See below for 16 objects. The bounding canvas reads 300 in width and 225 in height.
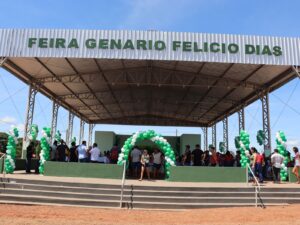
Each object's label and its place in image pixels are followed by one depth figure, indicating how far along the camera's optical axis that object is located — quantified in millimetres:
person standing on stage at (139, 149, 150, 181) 13044
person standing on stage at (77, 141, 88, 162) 13906
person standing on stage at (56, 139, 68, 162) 14664
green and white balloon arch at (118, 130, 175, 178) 13430
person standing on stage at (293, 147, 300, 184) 13241
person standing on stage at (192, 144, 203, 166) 14656
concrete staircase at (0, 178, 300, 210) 9891
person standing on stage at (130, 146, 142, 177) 13695
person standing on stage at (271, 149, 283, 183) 13555
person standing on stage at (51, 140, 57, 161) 15016
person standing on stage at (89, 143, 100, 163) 13984
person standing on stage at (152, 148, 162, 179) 14070
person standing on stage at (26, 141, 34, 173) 14211
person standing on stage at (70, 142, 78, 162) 14641
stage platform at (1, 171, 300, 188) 11227
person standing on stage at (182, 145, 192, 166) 16000
